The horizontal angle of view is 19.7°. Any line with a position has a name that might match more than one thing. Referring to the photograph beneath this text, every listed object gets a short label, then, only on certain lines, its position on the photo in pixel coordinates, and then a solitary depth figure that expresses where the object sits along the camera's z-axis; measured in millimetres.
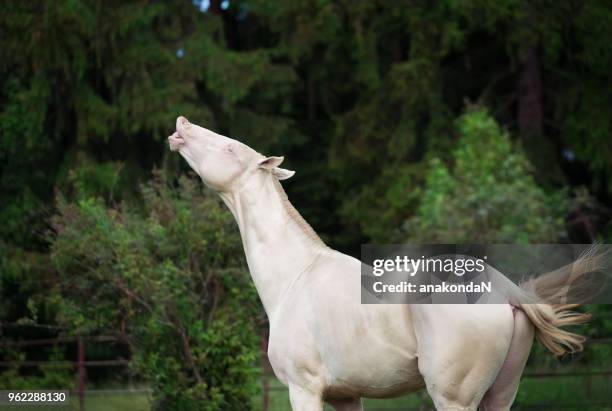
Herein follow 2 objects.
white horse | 8330
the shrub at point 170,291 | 15992
